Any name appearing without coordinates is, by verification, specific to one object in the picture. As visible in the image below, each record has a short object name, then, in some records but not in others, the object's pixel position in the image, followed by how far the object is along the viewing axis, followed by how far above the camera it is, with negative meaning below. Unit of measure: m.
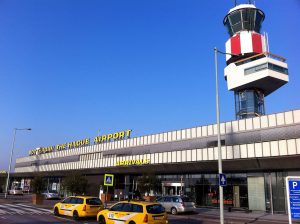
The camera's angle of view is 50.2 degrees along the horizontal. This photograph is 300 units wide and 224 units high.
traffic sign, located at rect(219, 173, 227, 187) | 19.75 +0.47
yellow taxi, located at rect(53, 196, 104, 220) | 21.47 -1.47
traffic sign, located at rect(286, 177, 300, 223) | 12.30 -0.26
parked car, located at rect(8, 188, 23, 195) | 62.95 -1.69
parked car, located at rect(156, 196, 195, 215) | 28.81 -1.55
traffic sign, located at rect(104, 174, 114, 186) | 24.98 +0.40
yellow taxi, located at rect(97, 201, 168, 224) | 16.31 -1.41
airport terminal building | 31.88 +3.23
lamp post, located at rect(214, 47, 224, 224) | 18.99 +4.02
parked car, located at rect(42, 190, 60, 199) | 51.05 -1.72
